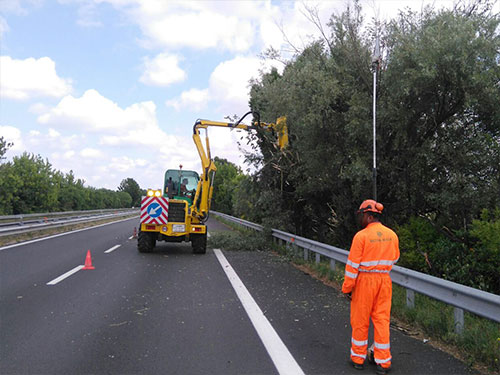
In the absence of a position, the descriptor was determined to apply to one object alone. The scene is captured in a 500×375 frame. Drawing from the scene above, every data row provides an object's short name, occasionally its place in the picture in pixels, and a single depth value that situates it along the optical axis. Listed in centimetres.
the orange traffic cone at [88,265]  1021
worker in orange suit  420
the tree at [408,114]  856
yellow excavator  1353
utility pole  844
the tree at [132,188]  14759
